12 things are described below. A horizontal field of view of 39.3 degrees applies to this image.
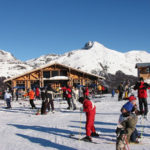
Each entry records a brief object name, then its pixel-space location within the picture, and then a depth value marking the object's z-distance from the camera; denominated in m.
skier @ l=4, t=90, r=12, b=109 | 15.79
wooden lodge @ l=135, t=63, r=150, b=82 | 38.06
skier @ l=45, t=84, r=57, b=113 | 11.83
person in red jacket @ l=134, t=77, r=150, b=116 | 8.69
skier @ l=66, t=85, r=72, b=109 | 13.22
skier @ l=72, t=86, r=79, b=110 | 13.22
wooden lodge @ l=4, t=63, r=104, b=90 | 30.27
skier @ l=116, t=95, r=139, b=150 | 4.48
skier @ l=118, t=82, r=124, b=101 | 17.22
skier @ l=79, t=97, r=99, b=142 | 5.88
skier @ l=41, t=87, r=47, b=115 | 11.70
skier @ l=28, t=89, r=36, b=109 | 14.13
